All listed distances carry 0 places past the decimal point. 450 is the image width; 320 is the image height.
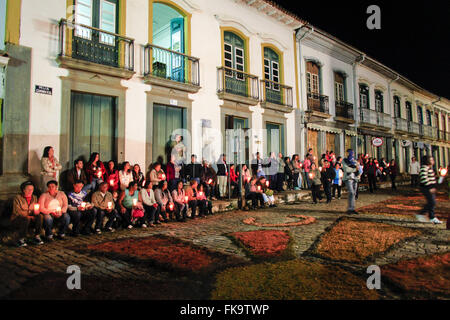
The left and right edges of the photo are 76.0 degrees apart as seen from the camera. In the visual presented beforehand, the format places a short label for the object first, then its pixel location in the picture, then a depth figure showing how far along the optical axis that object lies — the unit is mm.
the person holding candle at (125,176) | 8052
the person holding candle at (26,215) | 5516
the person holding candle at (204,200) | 8678
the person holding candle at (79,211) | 6238
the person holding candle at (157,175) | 8836
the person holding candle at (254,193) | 9812
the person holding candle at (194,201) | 8352
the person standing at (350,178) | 8219
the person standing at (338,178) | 11559
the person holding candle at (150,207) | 7383
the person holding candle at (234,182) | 11373
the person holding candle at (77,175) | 7358
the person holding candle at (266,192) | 10172
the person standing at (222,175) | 10969
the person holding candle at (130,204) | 7074
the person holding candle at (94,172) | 7652
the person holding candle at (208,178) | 9977
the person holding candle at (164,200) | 7706
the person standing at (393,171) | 15359
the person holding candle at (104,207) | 6632
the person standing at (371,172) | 13970
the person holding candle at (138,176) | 8508
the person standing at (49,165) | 7121
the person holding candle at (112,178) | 7909
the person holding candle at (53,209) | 5797
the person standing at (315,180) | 10375
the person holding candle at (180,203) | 8016
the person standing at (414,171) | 16886
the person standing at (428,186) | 6660
